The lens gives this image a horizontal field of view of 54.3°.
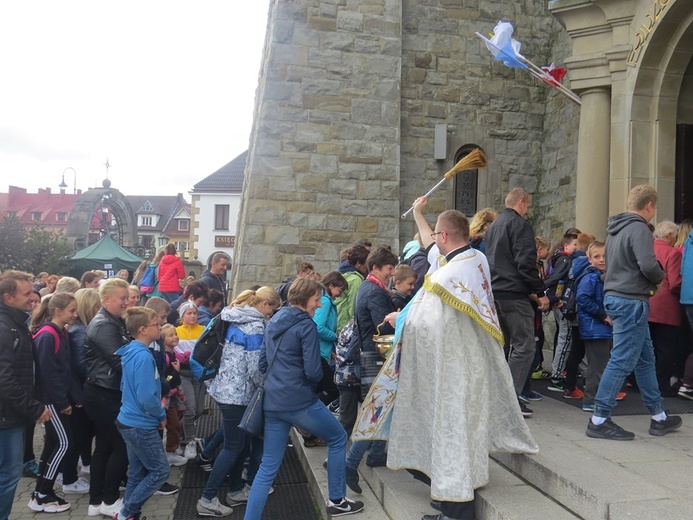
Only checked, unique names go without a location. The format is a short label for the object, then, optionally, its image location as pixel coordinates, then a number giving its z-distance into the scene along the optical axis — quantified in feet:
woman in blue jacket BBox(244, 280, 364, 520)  14.20
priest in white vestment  12.41
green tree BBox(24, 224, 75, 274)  103.35
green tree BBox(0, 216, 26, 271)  117.08
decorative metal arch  118.93
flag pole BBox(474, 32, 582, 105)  30.51
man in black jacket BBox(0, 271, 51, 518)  14.34
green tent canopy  69.67
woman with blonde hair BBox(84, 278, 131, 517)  16.61
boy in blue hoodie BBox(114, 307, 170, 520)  15.28
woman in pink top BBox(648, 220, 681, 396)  21.06
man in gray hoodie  15.33
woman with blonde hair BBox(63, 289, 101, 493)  17.90
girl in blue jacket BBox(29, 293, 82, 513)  16.48
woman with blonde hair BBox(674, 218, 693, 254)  21.74
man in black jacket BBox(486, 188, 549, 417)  17.34
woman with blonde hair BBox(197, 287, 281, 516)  16.35
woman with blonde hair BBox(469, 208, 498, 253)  19.35
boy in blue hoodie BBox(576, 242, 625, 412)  19.02
